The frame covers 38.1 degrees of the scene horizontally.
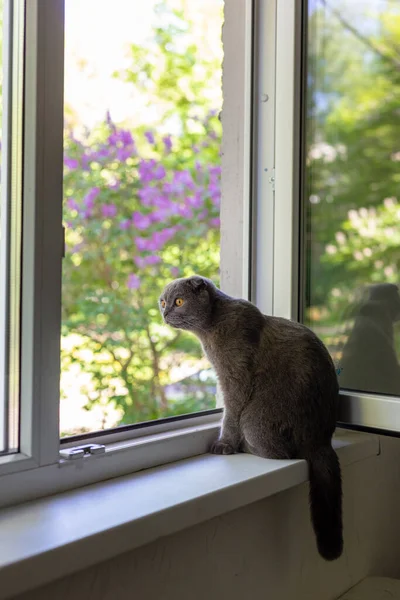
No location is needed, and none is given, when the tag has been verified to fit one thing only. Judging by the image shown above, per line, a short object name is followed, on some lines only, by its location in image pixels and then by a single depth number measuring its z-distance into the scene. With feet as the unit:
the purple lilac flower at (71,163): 7.29
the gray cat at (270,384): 3.68
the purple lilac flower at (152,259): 7.59
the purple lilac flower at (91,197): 7.34
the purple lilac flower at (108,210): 7.45
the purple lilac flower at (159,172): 7.67
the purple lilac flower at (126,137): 7.49
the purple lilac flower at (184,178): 7.82
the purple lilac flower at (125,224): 7.47
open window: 4.94
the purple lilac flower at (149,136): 7.69
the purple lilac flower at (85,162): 7.32
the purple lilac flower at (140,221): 7.55
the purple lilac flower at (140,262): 7.55
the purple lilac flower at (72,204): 7.22
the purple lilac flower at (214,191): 7.82
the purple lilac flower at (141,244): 7.56
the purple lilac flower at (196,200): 7.83
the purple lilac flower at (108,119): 7.38
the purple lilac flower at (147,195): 7.59
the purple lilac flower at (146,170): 7.59
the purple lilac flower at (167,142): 7.82
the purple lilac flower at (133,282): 7.47
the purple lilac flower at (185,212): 7.77
